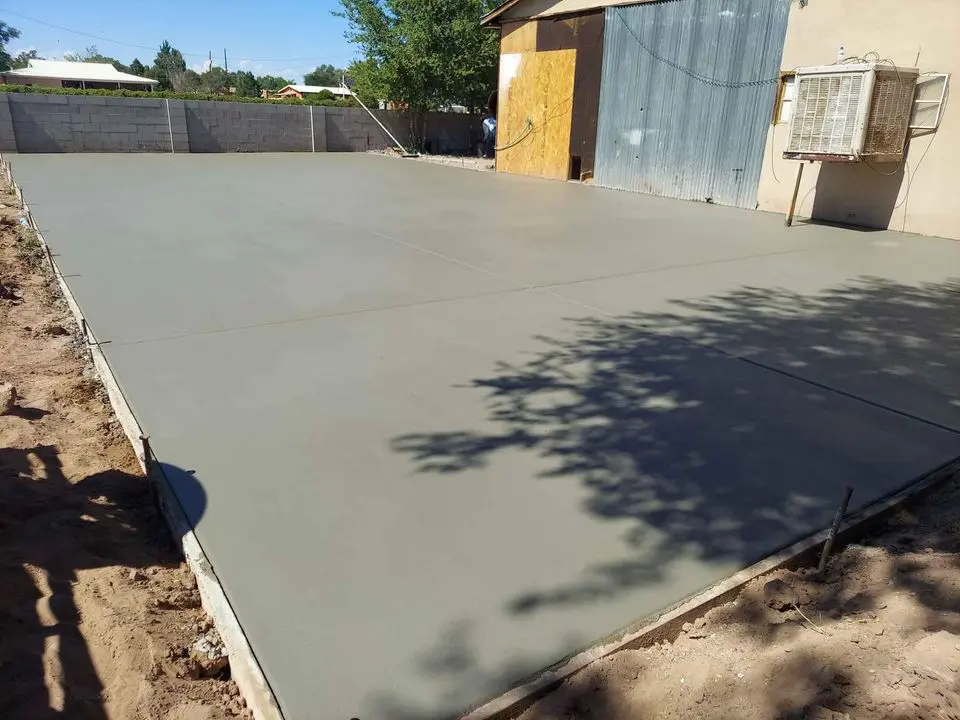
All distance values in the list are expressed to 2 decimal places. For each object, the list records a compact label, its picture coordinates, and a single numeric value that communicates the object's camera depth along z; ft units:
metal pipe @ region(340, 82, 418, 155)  76.58
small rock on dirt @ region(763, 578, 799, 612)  7.50
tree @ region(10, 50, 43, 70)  252.32
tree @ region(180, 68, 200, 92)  194.54
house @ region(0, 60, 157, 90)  151.33
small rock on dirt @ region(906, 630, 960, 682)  5.69
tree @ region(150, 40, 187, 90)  202.28
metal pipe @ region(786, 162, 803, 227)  30.73
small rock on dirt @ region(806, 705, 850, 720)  5.50
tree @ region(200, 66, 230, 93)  212.64
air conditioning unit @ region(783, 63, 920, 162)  27.63
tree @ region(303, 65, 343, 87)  305.10
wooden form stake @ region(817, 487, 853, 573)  7.95
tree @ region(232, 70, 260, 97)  182.15
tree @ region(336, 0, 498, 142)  70.18
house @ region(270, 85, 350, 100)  199.60
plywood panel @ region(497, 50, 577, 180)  48.47
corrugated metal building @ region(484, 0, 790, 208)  36.78
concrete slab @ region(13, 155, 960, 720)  7.38
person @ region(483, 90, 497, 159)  70.43
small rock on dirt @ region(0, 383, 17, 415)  12.63
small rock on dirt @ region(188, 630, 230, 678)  7.02
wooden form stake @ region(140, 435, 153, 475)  9.98
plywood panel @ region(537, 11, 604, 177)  45.32
